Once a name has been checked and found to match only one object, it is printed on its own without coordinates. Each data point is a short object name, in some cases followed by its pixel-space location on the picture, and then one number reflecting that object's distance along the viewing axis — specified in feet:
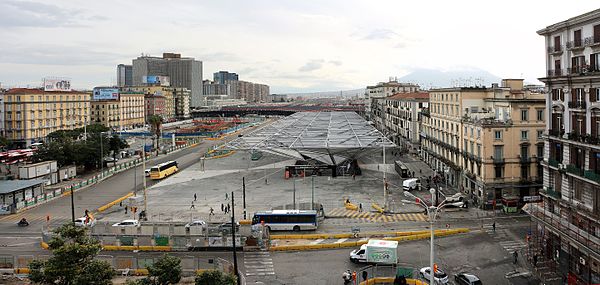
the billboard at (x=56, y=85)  433.89
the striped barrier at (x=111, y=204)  197.01
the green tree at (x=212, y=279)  88.12
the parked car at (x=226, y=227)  142.80
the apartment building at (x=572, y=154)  106.83
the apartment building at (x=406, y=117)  347.15
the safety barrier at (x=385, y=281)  111.38
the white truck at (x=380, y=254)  123.85
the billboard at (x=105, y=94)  563.07
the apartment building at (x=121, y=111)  553.23
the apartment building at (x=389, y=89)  618.85
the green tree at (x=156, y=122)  424.46
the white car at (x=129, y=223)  161.27
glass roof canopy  272.92
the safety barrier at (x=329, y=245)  139.54
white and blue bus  159.43
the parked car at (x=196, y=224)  147.23
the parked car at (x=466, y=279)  107.86
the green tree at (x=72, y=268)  92.48
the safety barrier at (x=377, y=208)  185.21
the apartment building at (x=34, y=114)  364.38
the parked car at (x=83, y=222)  163.87
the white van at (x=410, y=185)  224.33
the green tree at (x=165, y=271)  92.17
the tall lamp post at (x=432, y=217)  90.20
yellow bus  269.03
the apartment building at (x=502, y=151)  188.75
